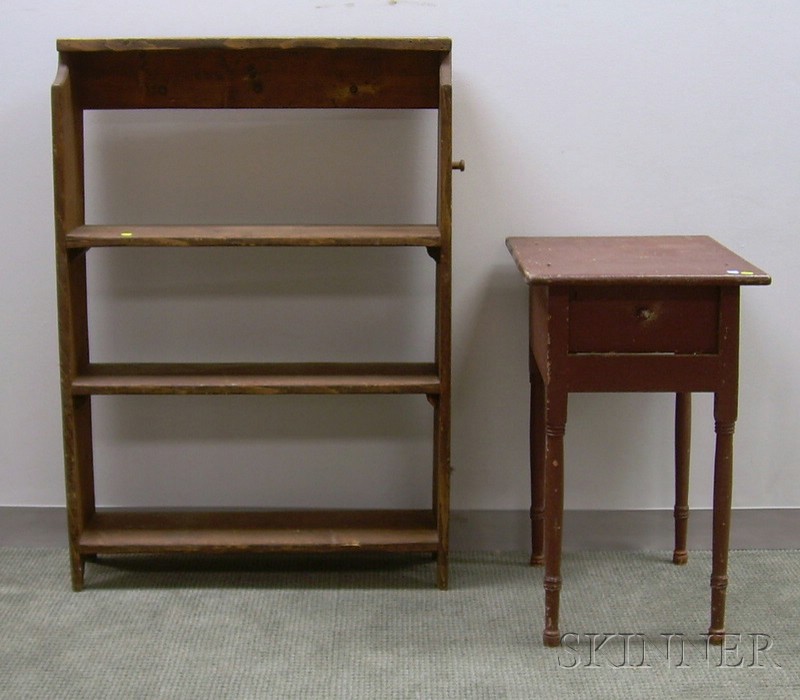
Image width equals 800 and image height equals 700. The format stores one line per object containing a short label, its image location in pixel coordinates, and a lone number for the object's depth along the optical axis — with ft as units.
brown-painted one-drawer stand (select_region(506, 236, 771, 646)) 8.11
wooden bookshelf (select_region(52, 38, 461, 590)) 9.11
